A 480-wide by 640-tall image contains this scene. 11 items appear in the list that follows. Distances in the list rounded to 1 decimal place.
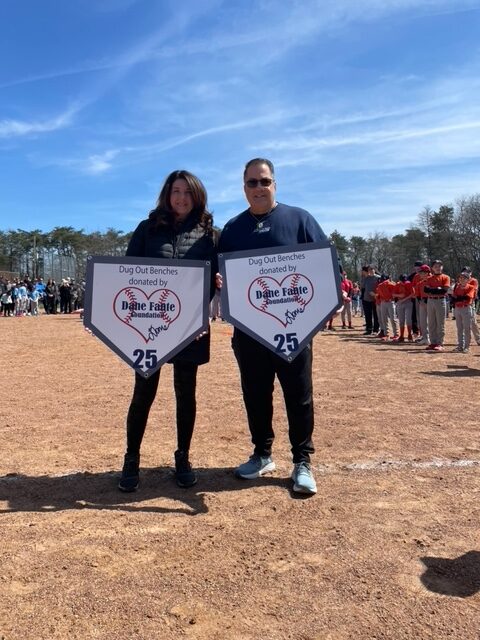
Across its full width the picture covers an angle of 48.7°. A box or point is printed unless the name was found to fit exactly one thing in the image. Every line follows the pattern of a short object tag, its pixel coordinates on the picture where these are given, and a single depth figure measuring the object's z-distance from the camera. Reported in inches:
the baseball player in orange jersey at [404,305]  597.6
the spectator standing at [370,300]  689.6
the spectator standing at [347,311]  757.2
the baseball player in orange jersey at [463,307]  490.9
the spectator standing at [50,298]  1277.1
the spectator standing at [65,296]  1248.8
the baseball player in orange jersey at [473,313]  497.5
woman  143.4
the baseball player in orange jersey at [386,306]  625.3
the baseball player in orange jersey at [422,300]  547.3
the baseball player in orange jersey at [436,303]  511.5
